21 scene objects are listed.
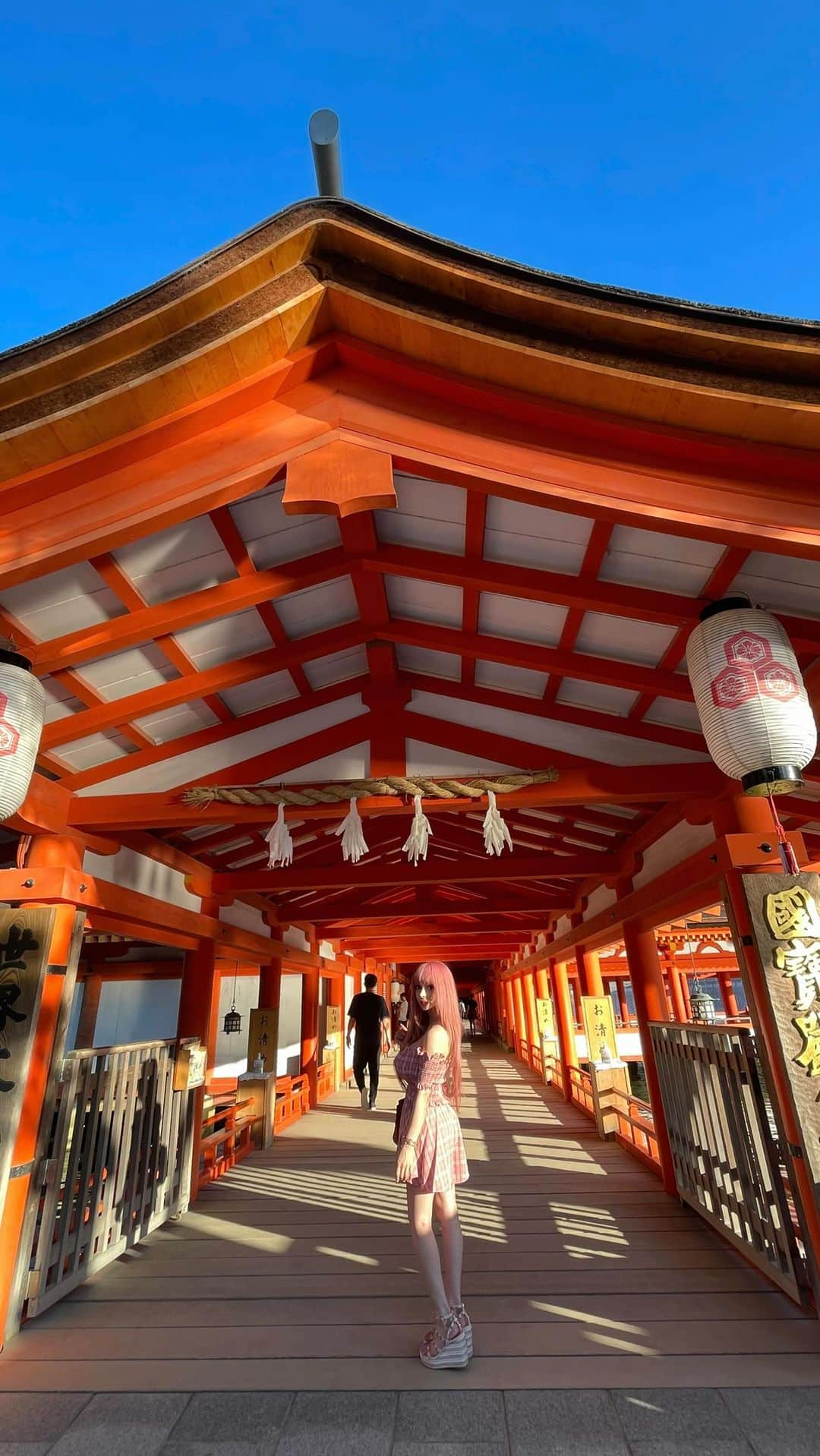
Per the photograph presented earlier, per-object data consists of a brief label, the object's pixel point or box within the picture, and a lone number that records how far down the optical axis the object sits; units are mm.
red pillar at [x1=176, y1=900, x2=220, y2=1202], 5914
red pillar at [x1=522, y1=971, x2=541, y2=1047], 13859
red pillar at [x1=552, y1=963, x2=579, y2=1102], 9586
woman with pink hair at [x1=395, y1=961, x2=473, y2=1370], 2695
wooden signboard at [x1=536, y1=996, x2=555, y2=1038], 12516
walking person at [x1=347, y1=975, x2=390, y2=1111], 8352
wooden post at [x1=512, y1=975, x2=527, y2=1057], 15369
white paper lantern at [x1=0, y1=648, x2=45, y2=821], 2672
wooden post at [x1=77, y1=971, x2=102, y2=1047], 9945
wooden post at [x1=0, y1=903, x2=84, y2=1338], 3312
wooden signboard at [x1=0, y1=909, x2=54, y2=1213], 3371
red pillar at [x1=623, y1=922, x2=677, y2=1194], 5263
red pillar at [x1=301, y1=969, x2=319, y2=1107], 9969
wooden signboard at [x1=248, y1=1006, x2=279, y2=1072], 8008
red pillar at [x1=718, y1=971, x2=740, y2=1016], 18281
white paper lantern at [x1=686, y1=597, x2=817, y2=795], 2467
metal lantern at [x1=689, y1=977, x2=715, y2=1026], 12445
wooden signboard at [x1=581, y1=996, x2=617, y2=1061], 7660
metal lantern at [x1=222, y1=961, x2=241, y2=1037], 10031
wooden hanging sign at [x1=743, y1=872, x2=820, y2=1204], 3064
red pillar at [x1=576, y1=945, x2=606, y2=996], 8562
